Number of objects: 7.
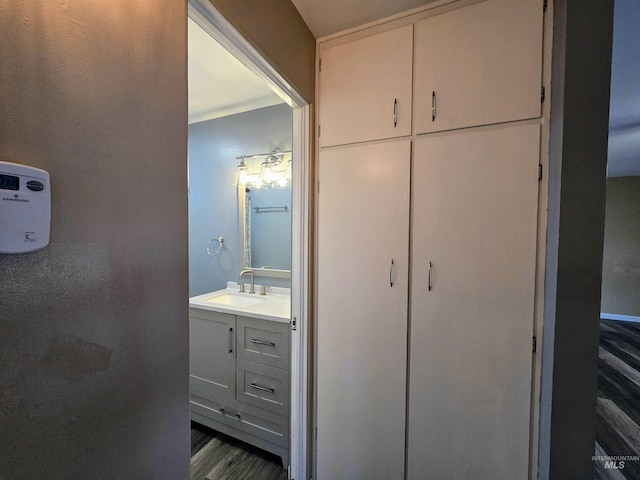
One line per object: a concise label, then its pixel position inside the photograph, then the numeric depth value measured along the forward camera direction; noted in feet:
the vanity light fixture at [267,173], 7.28
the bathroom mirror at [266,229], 7.34
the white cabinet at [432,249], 3.74
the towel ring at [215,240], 8.07
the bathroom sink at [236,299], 7.23
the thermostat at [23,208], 1.30
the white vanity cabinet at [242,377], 5.58
